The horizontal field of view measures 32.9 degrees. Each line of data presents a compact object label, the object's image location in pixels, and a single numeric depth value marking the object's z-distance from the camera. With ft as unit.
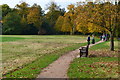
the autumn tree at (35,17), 267.84
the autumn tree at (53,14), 290.29
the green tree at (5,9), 285.39
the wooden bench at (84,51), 52.31
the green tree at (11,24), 265.95
